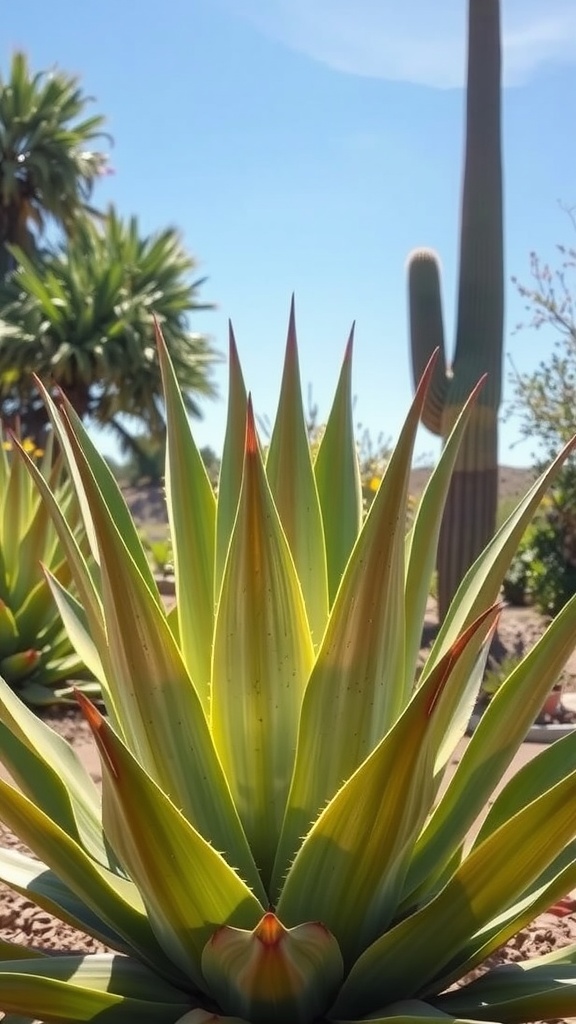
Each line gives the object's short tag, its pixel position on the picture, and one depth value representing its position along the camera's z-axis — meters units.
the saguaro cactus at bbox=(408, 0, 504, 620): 8.25
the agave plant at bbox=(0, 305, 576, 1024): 1.31
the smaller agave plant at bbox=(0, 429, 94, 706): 4.54
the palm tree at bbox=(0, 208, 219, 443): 14.14
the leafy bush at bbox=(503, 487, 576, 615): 9.08
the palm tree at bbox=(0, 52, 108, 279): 20.19
